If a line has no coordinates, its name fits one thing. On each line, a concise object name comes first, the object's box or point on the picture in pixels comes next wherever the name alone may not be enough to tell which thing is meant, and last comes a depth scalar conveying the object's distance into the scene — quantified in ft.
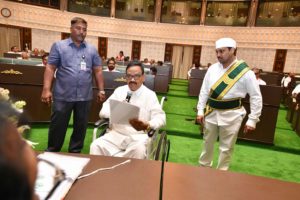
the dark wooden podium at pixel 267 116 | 14.04
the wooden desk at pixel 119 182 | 3.84
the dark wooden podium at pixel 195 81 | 28.94
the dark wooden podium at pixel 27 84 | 13.48
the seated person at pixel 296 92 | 17.39
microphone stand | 3.99
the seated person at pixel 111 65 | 19.95
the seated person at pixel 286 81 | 28.78
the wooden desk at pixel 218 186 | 4.09
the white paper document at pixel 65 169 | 3.37
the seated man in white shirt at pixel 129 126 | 8.00
